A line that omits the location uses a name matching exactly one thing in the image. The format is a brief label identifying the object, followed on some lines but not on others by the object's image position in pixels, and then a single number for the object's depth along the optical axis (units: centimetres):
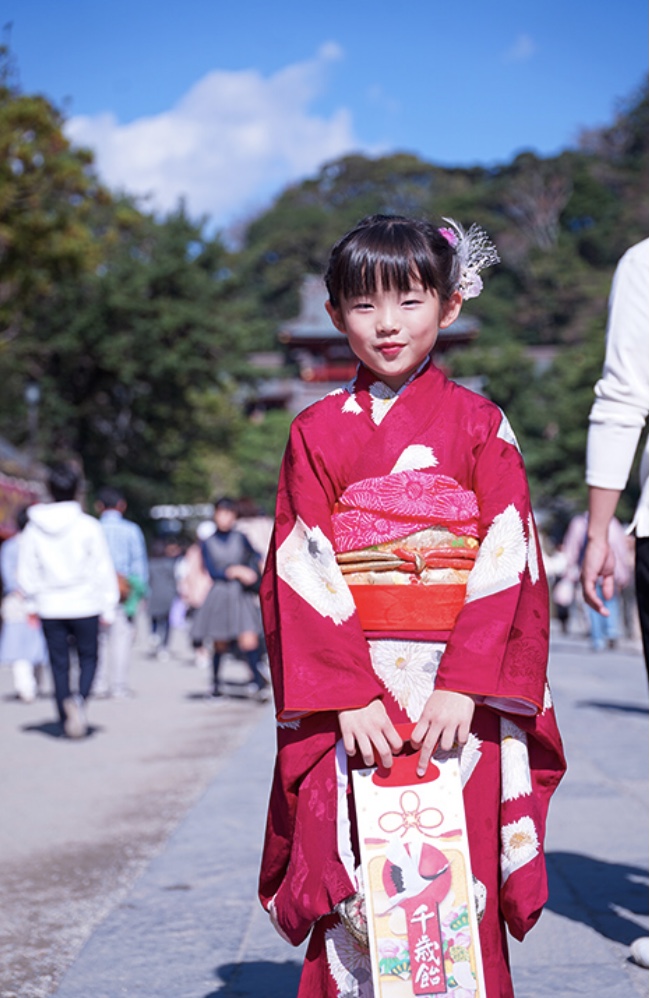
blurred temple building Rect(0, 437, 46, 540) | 2071
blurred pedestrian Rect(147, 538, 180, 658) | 1567
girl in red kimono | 225
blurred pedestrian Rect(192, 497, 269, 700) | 970
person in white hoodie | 777
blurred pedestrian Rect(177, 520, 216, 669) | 1223
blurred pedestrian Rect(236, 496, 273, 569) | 1107
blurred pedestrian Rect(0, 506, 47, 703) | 1009
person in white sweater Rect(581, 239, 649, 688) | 304
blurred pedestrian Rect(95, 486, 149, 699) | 1020
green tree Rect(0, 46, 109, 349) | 1598
